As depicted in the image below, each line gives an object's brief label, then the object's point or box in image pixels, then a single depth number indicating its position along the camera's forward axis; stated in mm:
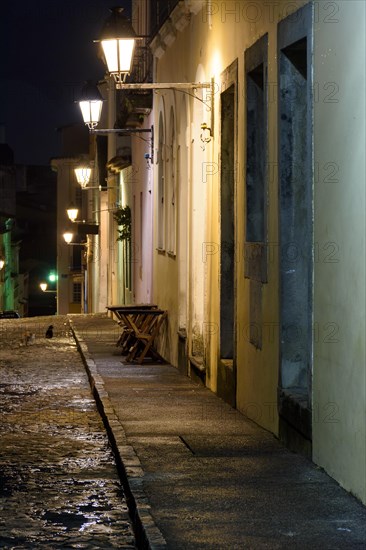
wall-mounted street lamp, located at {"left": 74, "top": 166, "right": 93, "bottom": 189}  31328
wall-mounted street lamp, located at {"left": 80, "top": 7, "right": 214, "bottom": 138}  14609
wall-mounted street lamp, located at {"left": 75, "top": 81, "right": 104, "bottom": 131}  19734
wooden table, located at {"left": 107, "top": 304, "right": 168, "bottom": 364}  17742
